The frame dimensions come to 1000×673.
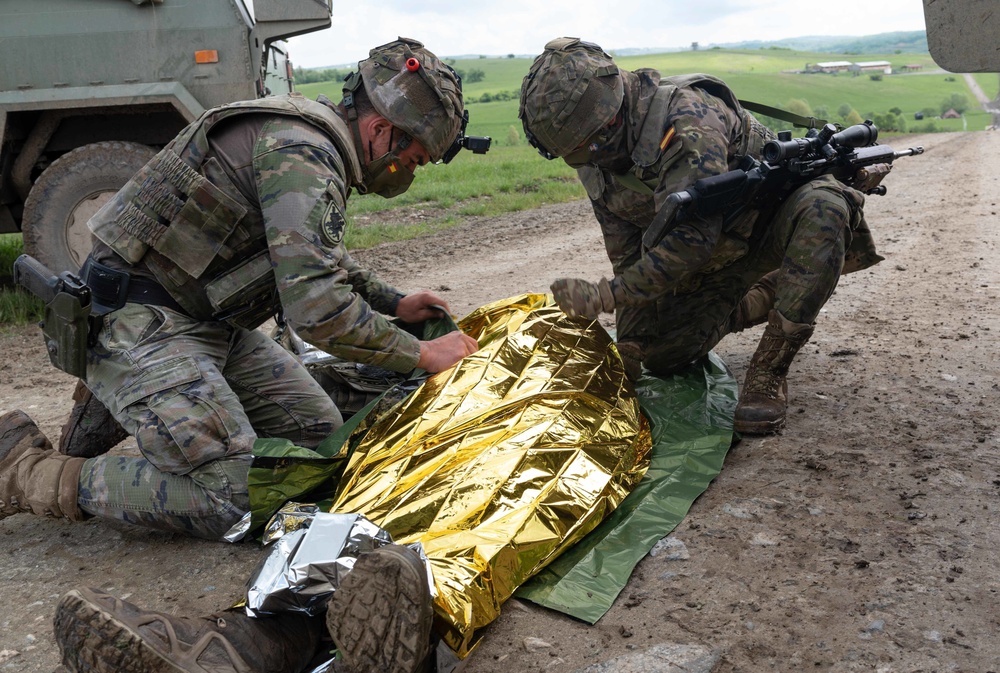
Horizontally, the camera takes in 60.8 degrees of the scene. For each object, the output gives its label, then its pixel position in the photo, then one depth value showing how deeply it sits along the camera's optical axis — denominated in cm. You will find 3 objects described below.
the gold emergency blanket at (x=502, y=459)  220
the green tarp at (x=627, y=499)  232
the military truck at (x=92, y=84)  548
